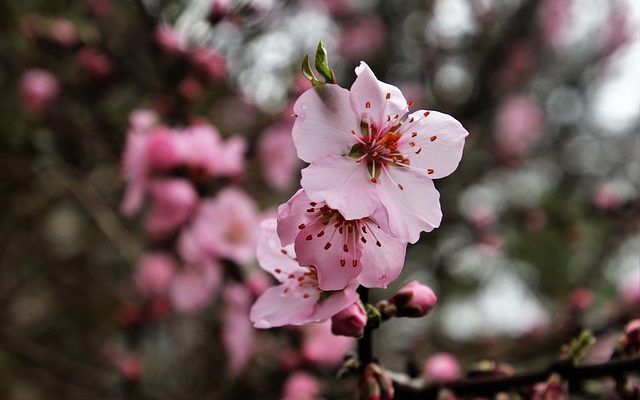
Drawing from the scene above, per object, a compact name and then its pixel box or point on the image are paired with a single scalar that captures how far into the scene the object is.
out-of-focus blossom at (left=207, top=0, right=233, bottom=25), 0.39
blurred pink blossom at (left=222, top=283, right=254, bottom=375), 0.39
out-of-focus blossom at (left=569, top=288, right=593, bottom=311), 0.38
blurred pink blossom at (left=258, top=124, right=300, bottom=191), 0.53
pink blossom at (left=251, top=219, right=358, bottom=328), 0.24
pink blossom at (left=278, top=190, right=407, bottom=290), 0.23
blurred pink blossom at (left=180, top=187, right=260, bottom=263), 0.39
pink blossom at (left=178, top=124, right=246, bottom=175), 0.37
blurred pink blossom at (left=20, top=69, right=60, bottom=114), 0.53
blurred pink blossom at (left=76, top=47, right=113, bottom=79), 0.47
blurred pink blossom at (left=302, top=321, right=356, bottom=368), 0.37
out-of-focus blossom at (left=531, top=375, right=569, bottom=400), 0.25
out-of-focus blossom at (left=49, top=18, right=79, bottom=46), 0.47
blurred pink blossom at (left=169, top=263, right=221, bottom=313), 0.44
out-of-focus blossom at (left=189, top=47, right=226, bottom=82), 0.41
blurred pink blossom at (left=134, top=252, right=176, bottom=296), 0.51
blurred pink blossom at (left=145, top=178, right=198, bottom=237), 0.37
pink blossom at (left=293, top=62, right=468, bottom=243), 0.23
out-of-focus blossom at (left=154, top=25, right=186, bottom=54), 0.41
